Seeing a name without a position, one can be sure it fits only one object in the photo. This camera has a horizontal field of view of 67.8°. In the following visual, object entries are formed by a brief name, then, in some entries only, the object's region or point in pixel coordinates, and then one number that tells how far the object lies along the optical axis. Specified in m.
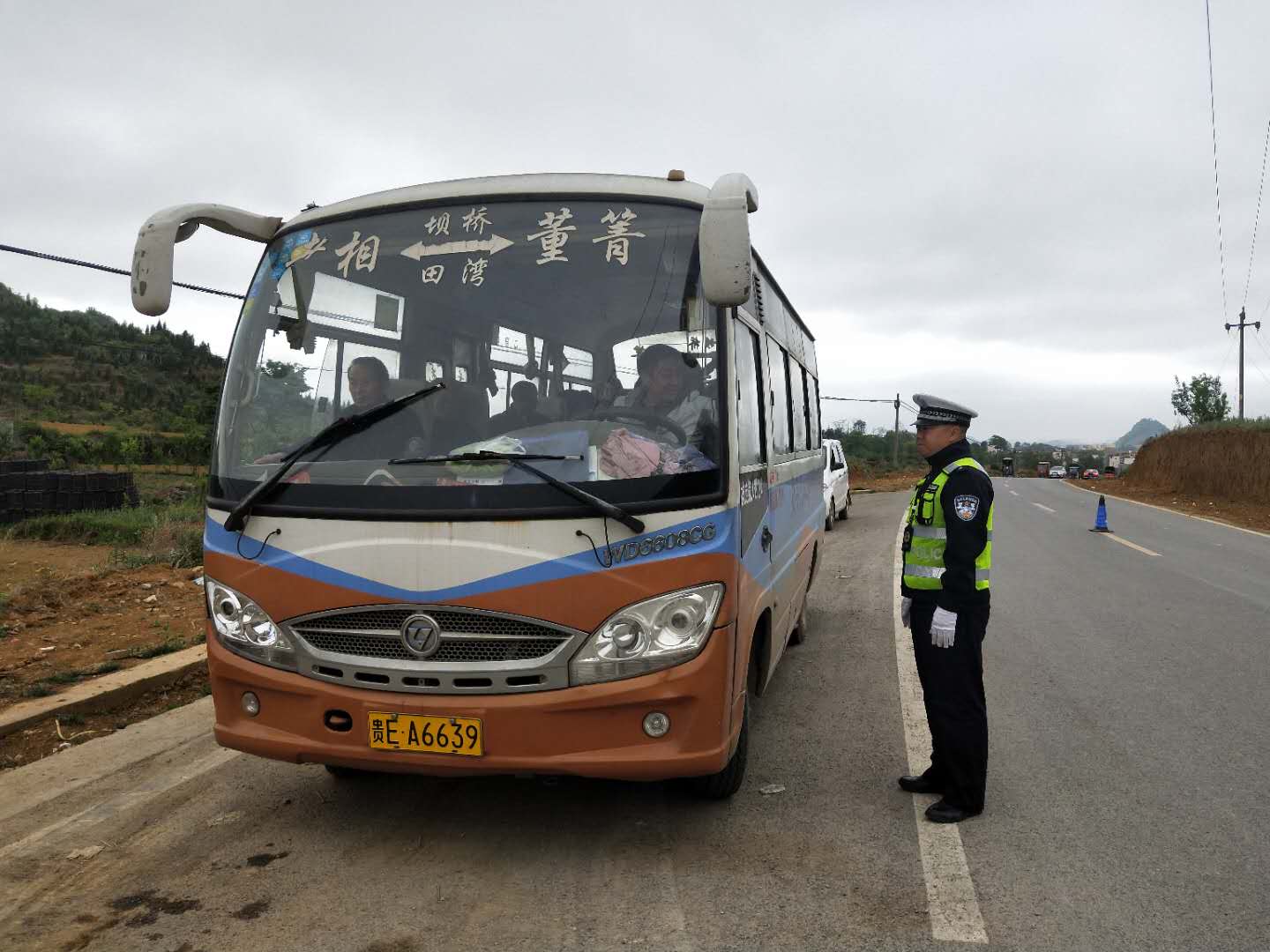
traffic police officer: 4.12
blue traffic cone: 18.41
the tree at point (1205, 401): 62.69
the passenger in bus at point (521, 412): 3.71
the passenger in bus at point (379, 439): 3.70
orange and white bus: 3.45
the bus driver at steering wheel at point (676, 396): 3.71
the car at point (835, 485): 18.02
